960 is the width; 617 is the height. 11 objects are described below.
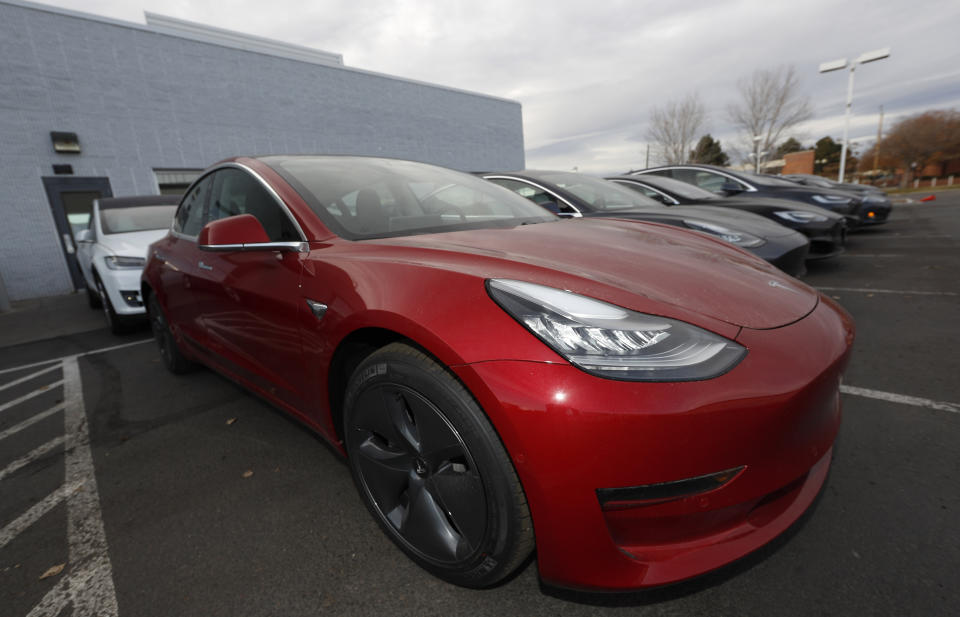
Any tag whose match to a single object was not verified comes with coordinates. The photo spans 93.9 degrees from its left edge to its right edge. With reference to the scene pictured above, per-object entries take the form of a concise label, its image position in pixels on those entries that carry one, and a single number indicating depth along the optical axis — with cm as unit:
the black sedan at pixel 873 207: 832
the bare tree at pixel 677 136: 3684
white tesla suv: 469
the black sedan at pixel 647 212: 372
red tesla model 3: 105
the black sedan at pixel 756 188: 688
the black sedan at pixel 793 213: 505
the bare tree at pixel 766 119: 3119
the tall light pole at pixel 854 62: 1803
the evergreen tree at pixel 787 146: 3418
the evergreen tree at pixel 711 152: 5128
